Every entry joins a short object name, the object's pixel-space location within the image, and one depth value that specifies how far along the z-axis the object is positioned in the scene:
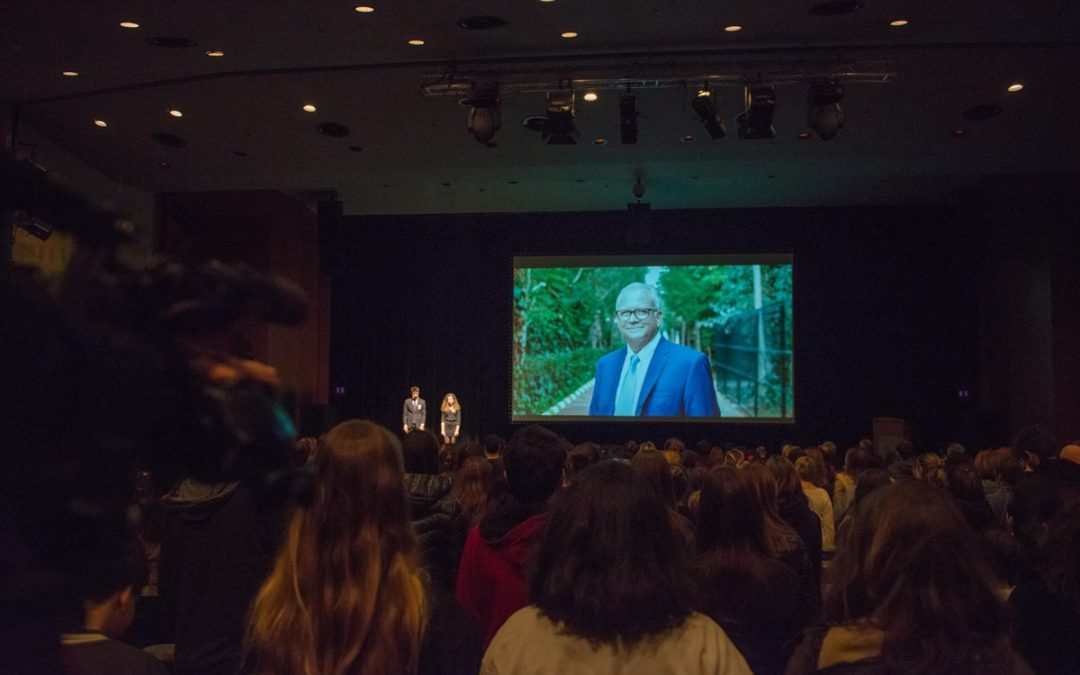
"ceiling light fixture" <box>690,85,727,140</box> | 8.01
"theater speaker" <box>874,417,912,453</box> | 13.09
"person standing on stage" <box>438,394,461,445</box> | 13.89
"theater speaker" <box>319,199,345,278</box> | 13.05
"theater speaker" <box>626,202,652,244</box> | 12.80
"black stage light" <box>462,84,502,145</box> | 8.06
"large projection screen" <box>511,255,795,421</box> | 13.70
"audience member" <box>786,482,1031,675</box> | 1.50
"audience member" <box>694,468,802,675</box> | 2.27
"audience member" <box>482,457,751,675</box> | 1.46
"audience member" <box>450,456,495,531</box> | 3.75
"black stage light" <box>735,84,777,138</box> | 7.88
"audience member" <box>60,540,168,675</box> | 1.39
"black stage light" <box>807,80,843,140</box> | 7.82
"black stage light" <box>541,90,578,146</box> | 8.03
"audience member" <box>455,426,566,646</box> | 2.36
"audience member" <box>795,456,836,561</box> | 4.73
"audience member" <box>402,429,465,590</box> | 2.80
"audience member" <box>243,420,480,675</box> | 1.58
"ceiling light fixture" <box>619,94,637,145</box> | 8.13
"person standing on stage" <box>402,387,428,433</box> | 13.56
